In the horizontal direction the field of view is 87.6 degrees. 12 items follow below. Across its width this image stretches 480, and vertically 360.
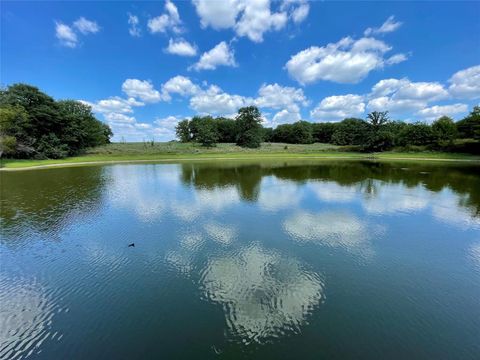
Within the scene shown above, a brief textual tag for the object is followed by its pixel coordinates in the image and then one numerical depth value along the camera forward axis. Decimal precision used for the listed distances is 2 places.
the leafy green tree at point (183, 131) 102.94
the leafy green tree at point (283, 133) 106.19
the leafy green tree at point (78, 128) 53.31
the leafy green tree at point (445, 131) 59.12
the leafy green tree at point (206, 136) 71.44
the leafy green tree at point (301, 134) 102.12
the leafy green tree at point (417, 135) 61.83
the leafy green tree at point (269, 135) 112.21
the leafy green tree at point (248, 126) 76.27
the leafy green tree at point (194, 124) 92.41
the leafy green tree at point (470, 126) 56.62
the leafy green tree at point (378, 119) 66.38
